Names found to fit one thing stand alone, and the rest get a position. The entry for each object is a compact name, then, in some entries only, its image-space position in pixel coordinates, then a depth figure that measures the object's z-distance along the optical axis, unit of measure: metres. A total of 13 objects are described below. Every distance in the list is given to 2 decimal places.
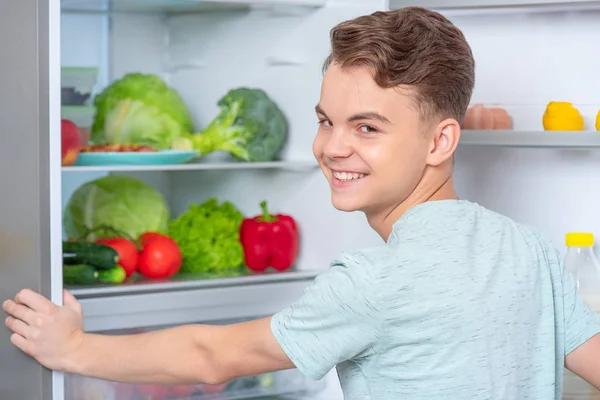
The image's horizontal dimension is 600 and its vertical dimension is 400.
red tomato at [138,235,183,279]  2.22
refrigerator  1.73
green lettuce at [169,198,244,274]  2.36
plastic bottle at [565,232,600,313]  2.03
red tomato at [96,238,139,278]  2.20
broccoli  2.39
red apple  2.04
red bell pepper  2.39
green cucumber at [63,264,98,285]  2.08
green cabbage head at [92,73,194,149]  2.33
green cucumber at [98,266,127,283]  2.13
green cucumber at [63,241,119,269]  2.11
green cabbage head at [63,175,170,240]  2.32
